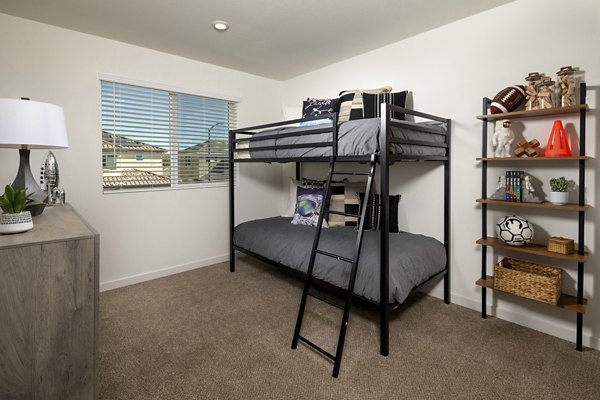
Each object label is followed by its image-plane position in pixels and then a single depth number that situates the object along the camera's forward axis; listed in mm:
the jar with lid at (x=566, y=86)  1995
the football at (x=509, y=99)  2215
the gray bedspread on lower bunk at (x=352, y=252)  2146
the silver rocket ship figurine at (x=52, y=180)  2273
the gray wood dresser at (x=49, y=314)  1171
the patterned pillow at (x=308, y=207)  3258
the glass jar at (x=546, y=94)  2070
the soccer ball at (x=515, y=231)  2182
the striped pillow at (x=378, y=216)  2945
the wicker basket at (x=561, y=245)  2018
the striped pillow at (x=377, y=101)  2730
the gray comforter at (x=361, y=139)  2123
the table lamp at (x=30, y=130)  1550
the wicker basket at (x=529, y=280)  2045
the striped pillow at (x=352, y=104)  2818
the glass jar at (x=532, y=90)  2119
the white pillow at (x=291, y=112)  3939
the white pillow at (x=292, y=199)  3799
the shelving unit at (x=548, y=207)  1942
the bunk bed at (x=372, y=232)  2043
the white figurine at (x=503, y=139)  2262
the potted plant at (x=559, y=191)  2047
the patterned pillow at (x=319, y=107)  2966
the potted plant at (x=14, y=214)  1289
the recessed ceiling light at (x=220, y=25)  2618
